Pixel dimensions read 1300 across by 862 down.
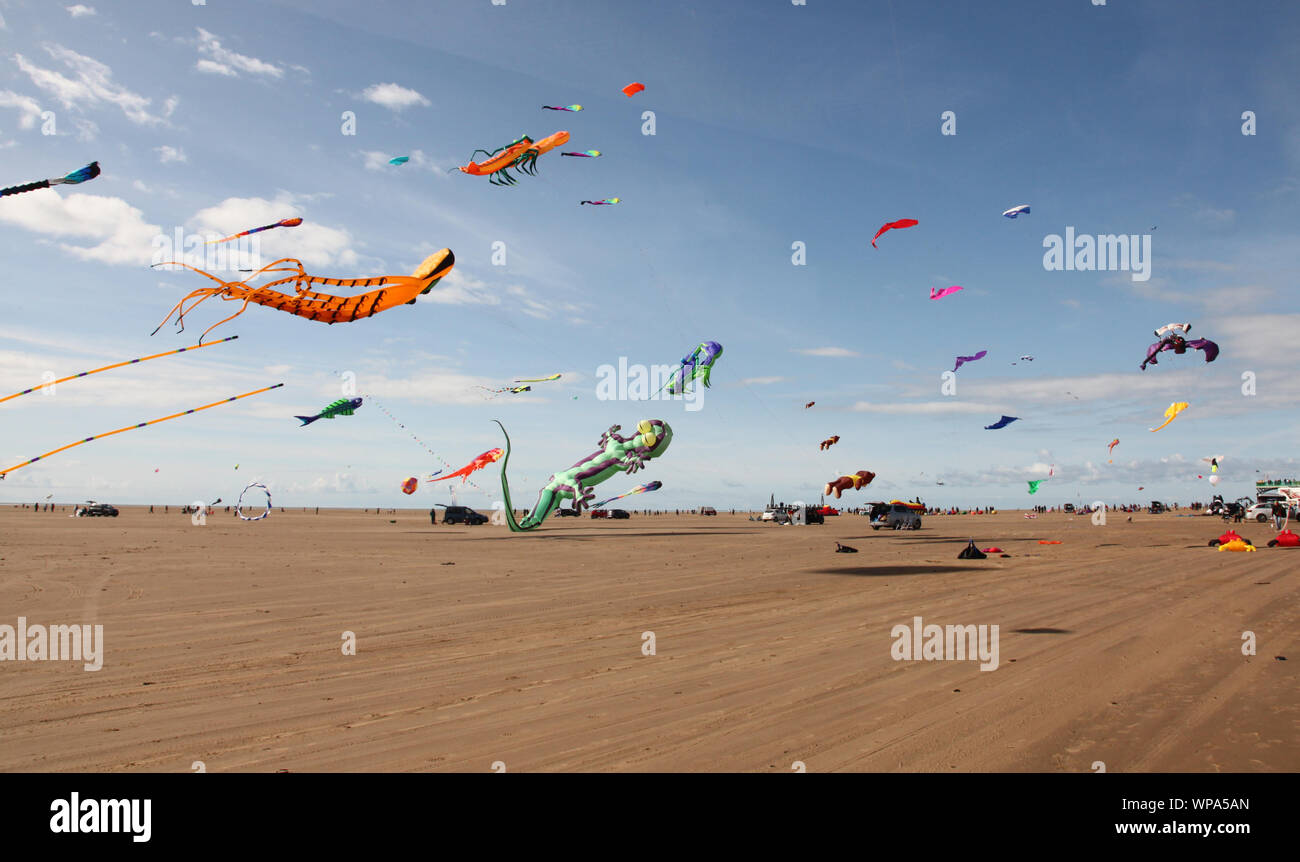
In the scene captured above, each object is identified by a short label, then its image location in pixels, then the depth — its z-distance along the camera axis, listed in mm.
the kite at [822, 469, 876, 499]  48938
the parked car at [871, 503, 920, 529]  50906
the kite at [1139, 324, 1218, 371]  33306
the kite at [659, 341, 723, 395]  40094
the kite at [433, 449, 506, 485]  53281
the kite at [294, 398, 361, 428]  39188
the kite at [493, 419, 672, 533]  41500
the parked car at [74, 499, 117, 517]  67375
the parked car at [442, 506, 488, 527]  60250
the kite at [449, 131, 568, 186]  23750
